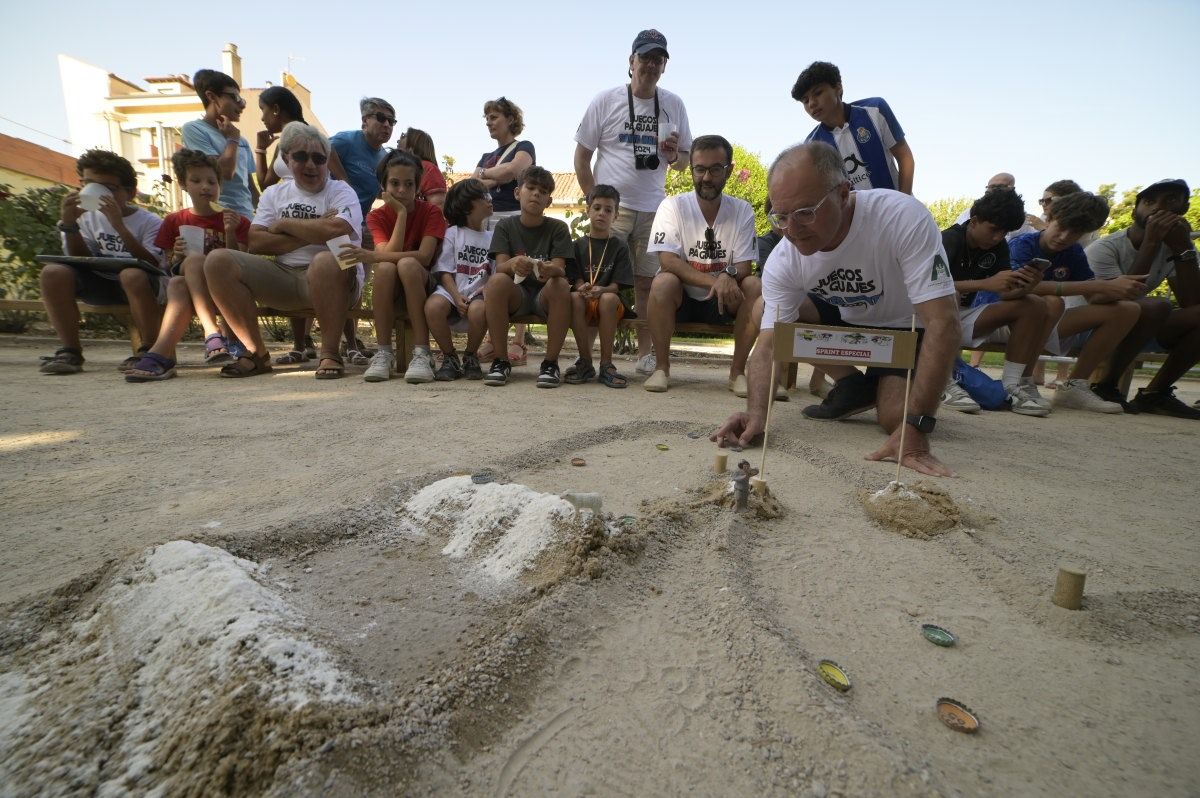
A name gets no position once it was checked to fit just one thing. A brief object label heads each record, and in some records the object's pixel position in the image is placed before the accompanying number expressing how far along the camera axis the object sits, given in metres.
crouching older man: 2.26
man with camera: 4.39
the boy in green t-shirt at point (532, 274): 3.91
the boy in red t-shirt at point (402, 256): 4.00
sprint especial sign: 1.95
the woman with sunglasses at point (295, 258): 3.95
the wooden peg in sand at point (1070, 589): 1.23
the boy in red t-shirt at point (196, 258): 3.95
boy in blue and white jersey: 3.71
